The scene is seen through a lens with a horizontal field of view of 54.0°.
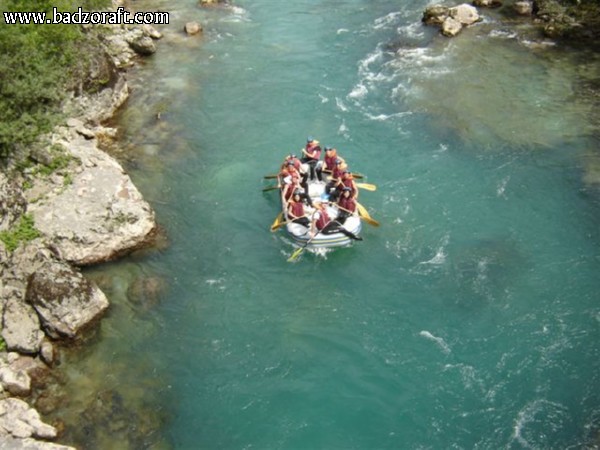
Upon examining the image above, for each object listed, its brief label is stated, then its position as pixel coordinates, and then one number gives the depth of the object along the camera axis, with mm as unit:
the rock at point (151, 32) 29125
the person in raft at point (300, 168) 19681
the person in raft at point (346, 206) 18156
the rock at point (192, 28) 30016
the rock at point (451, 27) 28375
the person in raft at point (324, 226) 17719
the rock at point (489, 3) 30859
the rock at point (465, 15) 29219
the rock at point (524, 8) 29848
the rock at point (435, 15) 29484
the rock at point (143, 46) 27578
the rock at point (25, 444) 12312
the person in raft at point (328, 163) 19828
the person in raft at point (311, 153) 20469
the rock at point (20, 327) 14672
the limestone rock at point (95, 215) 17216
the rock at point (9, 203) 16531
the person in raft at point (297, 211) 18109
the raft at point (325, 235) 17781
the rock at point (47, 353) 14836
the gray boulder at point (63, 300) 15281
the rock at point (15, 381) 13859
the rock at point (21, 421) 12750
